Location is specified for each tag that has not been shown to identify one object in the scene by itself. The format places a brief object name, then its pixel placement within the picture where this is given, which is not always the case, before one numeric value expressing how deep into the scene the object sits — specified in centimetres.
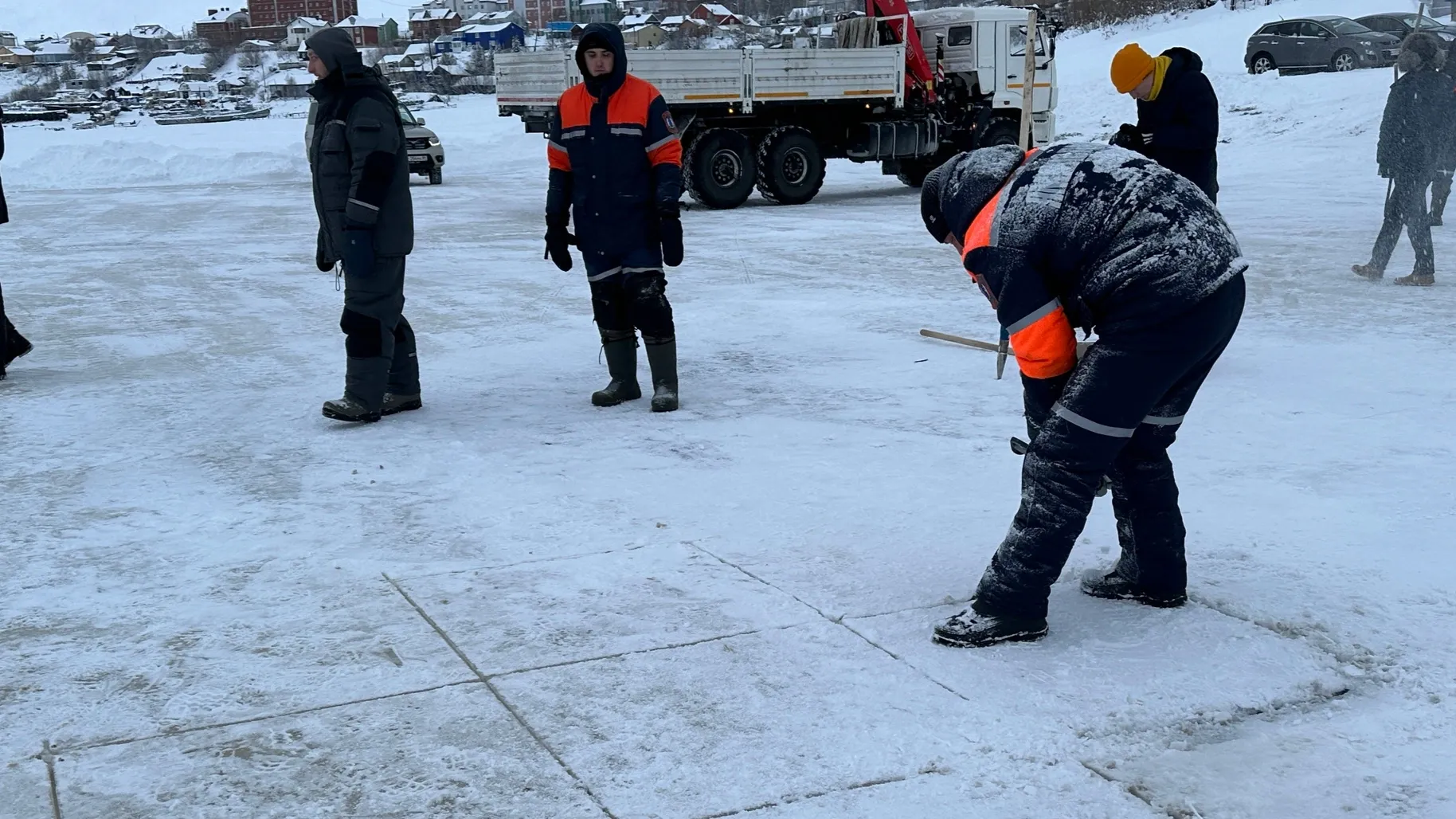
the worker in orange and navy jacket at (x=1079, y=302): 325
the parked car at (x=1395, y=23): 2946
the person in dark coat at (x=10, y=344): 736
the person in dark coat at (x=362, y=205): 607
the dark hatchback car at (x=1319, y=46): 2869
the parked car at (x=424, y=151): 2191
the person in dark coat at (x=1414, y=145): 966
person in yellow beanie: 637
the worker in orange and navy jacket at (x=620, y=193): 626
